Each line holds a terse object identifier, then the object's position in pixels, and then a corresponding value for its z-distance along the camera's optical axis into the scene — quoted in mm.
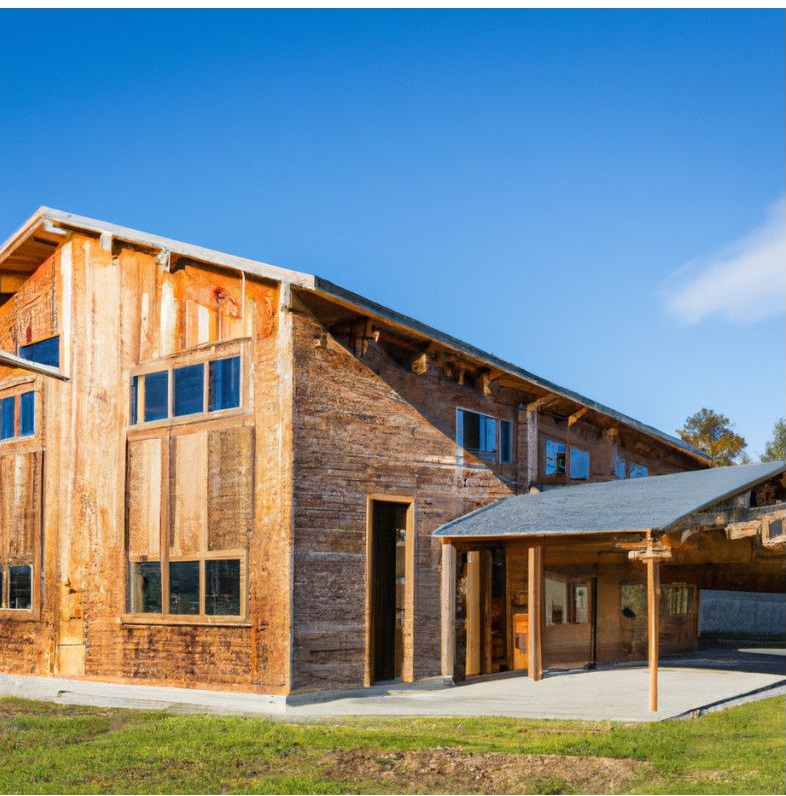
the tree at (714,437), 59844
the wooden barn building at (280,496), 17719
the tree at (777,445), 63647
